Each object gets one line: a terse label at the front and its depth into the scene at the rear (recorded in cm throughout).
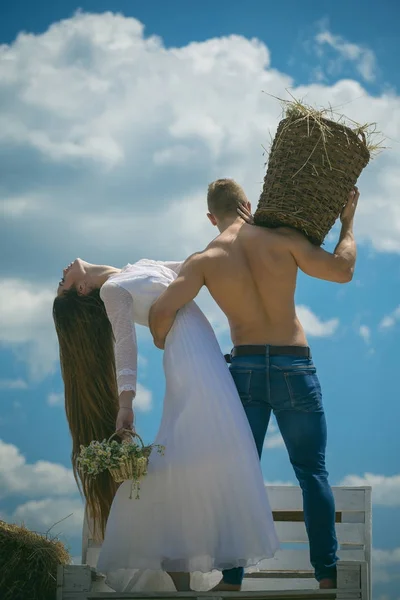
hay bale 589
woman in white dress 490
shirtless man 498
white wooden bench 653
